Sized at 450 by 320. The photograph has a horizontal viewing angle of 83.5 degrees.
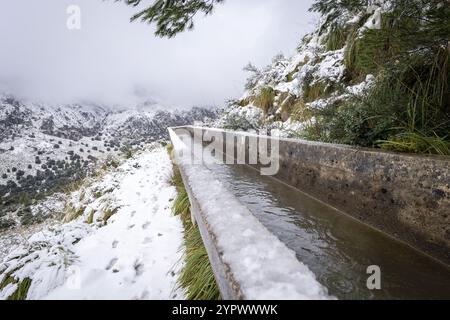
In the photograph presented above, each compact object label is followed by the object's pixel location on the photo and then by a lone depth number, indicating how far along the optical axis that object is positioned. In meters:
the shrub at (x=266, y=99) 9.46
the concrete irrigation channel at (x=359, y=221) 1.69
